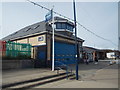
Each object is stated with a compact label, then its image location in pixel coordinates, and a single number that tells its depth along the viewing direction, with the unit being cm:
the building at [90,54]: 2901
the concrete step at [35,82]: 690
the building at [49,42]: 1634
